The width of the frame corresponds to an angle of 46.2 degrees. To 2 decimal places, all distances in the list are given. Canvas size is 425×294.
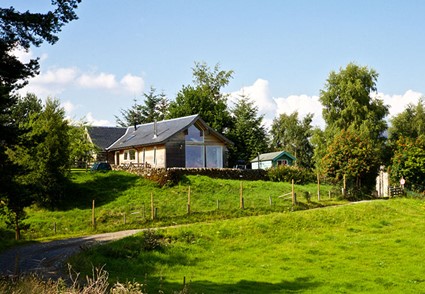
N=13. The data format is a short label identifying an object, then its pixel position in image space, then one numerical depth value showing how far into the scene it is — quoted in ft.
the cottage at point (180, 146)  162.50
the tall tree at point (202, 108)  233.14
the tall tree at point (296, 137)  315.58
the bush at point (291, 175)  151.29
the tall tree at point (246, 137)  228.02
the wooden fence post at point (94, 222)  101.30
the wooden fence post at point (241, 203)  106.42
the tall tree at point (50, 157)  122.52
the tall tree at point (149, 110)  307.58
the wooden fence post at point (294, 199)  109.19
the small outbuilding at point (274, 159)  228.43
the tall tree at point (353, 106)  197.88
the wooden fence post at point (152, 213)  102.17
